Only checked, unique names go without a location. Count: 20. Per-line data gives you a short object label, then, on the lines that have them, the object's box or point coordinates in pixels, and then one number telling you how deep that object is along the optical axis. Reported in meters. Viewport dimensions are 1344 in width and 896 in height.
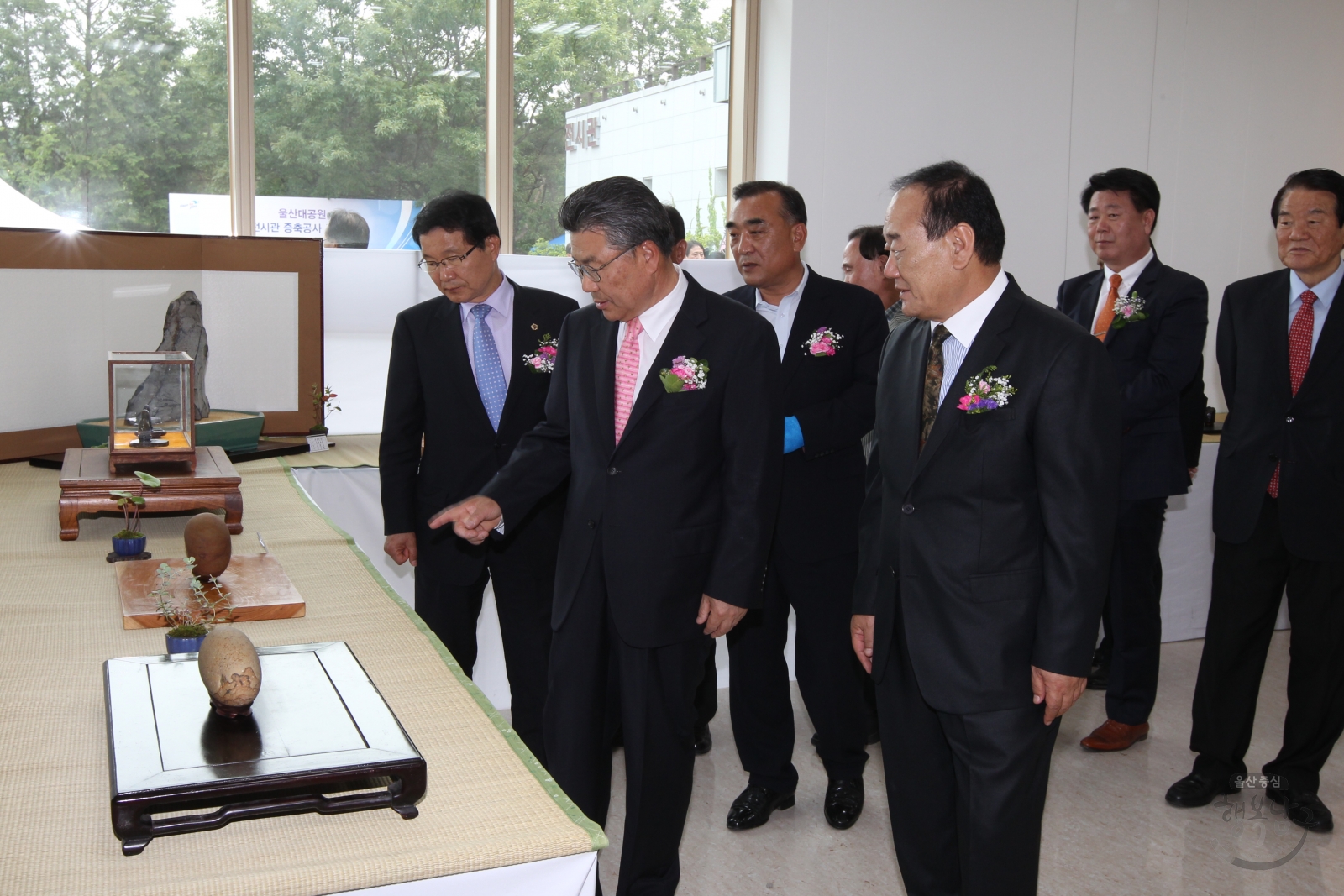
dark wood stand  1.19
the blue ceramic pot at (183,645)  1.72
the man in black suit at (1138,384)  3.48
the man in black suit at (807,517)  2.97
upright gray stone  3.49
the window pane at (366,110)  4.70
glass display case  2.72
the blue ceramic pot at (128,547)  2.31
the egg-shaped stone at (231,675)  1.35
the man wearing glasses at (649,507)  2.20
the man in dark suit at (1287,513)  3.02
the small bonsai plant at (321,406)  4.05
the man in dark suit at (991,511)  1.83
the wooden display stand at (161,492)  2.52
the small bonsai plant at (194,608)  1.81
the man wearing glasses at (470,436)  2.82
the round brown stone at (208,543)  2.04
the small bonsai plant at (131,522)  2.31
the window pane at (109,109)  4.32
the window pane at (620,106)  5.19
